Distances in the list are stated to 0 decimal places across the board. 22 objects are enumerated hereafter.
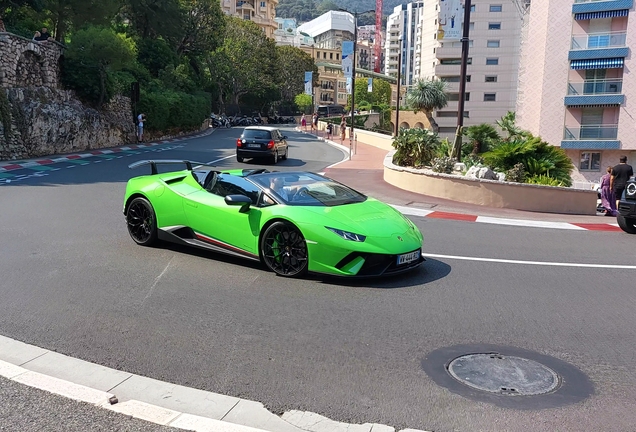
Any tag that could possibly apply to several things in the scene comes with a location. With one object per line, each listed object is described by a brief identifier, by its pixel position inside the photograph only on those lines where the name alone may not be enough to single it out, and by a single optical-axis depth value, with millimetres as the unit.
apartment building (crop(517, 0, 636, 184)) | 43094
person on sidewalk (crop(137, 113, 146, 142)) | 36241
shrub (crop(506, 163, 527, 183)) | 15633
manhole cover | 4527
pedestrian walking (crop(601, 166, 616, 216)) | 15677
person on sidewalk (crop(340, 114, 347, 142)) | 45991
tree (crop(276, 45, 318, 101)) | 103188
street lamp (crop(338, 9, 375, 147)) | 40212
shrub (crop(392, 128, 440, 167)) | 19469
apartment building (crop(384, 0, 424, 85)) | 184875
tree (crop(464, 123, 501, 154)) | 21297
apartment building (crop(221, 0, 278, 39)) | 136500
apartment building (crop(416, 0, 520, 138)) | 82688
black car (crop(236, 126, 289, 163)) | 25109
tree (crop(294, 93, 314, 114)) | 104125
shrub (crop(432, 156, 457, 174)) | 16812
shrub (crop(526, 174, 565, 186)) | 15461
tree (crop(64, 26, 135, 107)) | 29703
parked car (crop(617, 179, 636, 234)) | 11477
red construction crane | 170725
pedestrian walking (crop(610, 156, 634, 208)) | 16078
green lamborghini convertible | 6977
